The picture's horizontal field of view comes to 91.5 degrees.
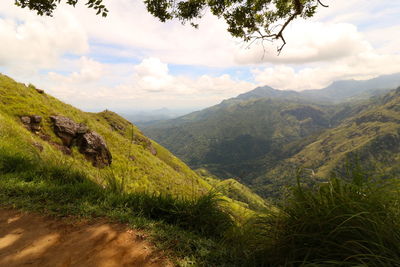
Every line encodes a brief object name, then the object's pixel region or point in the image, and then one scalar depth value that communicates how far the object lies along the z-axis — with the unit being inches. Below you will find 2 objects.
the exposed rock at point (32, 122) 640.1
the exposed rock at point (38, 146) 446.0
